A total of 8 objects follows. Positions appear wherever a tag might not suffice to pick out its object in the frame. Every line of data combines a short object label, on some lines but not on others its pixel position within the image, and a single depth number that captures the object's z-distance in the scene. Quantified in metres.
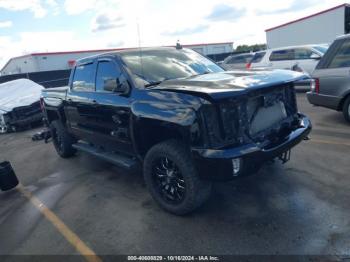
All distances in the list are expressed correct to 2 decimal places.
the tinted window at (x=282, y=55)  12.09
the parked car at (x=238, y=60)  13.84
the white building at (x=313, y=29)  24.75
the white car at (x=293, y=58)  11.48
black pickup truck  3.11
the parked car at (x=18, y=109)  10.90
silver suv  6.24
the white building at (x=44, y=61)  26.61
